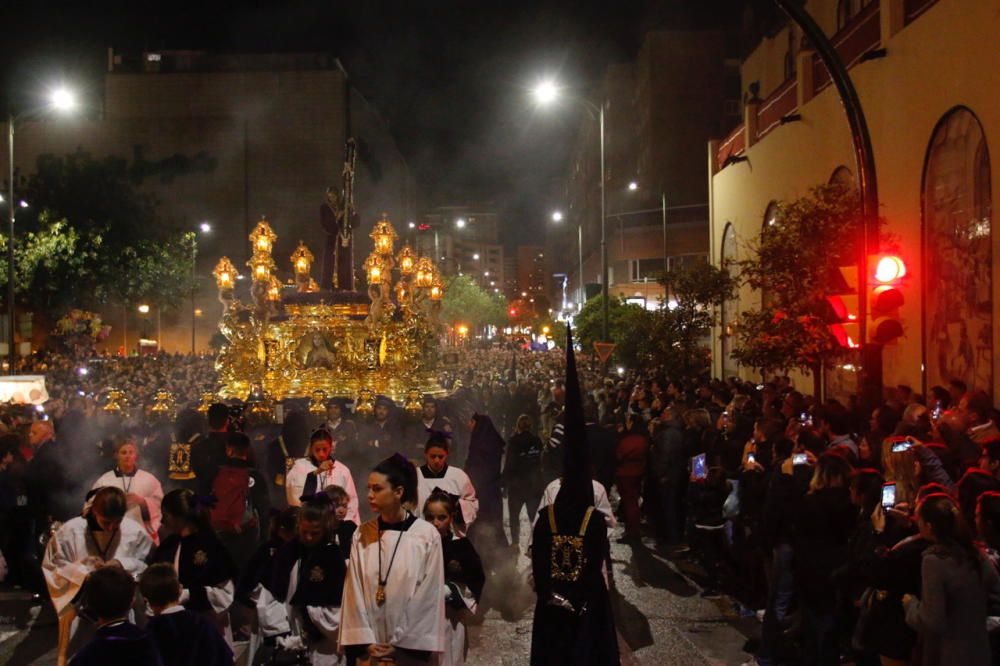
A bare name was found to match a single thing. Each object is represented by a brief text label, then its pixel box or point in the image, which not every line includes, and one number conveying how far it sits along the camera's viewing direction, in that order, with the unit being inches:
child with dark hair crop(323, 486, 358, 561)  252.0
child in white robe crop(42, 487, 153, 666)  269.4
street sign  950.8
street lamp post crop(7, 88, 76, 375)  909.8
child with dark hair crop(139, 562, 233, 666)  194.9
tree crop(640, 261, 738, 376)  1011.9
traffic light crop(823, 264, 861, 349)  470.6
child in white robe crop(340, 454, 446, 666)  209.3
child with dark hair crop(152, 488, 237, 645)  253.4
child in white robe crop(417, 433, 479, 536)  354.9
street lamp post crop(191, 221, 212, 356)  2038.6
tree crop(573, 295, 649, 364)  1286.9
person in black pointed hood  232.5
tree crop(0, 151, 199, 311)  1665.8
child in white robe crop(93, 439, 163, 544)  338.0
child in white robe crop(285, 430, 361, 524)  345.1
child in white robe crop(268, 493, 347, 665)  235.3
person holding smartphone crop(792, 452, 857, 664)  292.5
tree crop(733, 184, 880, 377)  668.7
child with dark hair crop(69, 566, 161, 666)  172.2
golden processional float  791.1
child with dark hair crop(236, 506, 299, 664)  255.3
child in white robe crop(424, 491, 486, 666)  239.9
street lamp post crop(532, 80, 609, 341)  871.1
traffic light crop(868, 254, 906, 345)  434.0
